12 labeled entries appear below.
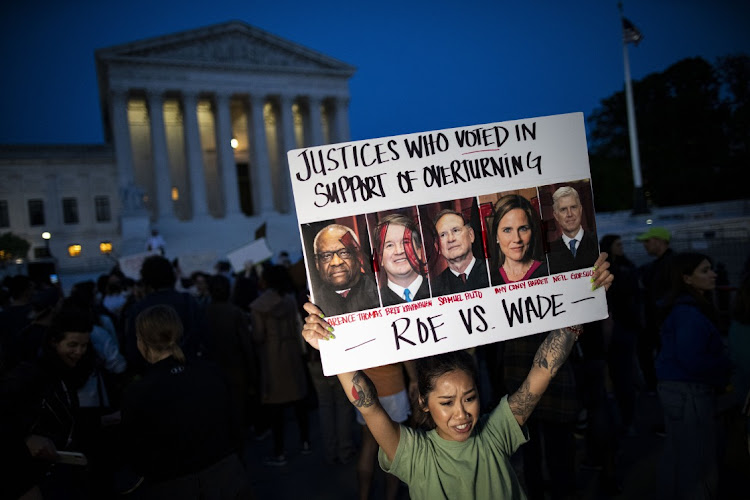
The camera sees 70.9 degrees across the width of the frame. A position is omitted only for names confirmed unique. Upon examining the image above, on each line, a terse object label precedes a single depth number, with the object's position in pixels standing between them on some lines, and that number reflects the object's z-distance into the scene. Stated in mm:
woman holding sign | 2268
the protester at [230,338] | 6199
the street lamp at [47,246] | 41434
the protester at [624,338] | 5316
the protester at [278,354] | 5977
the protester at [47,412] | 2566
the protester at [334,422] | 5746
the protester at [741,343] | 3455
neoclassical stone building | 38719
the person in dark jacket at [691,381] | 3514
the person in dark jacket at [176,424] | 2885
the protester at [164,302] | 4777
